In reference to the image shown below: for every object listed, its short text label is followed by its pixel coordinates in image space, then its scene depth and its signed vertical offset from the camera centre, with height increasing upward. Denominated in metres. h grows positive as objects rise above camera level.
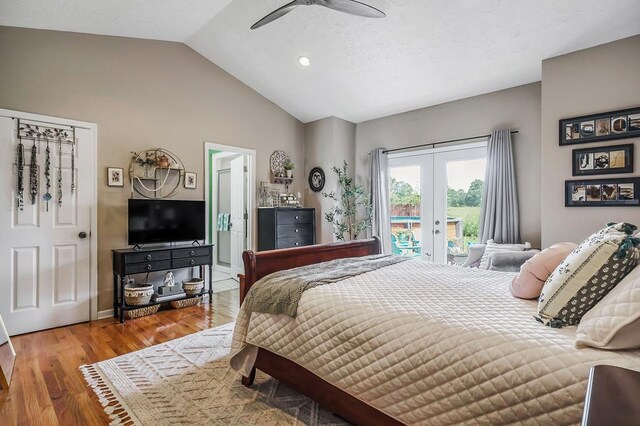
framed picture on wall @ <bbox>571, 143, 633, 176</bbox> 3.06 +0.51
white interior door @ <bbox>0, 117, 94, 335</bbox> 3.20 -0.32
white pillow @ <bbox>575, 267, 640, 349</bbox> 1.11 -0.38
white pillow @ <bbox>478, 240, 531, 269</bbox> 3.56 -0.40
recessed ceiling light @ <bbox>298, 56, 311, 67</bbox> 4.18 +1.96
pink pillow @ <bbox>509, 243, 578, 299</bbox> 1.77 -0.32
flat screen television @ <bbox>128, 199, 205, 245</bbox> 3.77 -0.09
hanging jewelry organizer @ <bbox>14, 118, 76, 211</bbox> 3.26 +0.63
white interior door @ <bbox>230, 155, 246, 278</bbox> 5.57 -0.01
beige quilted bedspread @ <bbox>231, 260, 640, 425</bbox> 1.13 -0.58
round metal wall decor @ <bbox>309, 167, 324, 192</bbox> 5.53 +0.59
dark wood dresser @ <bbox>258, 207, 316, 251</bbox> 4.92 -0.22
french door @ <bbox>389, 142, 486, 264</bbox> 4.47 +0.18
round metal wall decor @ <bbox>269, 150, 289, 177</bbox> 5.41 +0.84
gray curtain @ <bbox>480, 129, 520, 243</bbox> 3.97 +0.22
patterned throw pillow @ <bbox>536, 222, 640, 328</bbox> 1.34 -0.27
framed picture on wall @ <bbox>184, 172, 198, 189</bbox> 4.41 +0.46
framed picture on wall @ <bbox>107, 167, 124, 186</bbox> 3.79 +0.44
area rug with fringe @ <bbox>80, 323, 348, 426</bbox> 1.90 -1.18
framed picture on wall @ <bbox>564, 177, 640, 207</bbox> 3.03 +0.20
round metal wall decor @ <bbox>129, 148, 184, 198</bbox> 3.98 +0.51
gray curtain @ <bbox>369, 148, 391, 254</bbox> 5.27 +0.21
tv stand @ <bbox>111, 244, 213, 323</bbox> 3.60 -0.56
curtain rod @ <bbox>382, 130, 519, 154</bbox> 4.31 +1.01
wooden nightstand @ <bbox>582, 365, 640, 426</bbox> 0.58 -0.37
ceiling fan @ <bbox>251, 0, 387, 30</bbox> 2.49 +1.60
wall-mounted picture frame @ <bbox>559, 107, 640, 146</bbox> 3.02 +0.83
